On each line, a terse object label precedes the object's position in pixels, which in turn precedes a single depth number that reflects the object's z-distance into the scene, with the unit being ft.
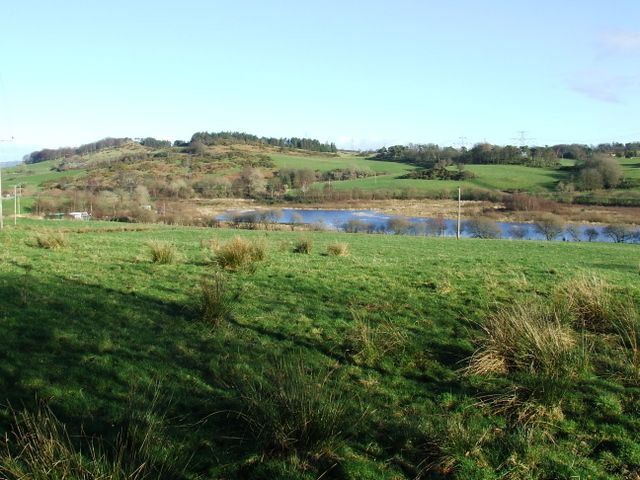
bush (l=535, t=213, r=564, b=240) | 194.29
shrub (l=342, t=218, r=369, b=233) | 202.39
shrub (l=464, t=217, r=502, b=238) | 188.55
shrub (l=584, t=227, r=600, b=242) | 192.52
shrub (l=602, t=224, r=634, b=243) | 186.07
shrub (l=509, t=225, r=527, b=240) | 196.19
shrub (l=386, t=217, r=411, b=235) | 199.28
